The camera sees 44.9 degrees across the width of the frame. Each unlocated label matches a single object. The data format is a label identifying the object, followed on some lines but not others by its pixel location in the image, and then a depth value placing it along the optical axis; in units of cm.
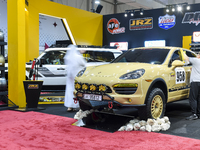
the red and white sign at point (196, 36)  1450
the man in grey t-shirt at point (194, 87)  496
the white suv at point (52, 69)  818
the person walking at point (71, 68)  582
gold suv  401
